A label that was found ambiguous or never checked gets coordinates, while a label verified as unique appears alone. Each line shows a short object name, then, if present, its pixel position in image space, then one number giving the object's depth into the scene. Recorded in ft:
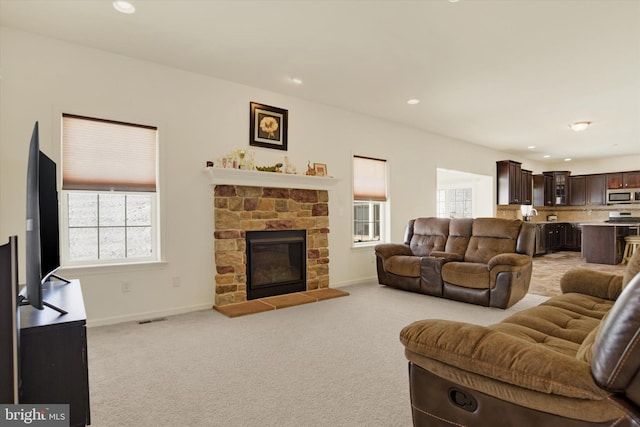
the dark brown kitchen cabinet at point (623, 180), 31.58
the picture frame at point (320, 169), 16.85
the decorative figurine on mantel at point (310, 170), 16.43
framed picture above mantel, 14.94
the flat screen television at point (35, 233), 4.99
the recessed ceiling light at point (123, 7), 8.93
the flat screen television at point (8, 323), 4.18
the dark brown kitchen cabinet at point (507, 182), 28.27
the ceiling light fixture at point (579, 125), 19.98
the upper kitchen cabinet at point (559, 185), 35.12
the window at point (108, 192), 11.28
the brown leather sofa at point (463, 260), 13.50
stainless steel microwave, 31.50
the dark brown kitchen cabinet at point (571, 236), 34.99
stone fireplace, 13.70
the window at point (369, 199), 19.11
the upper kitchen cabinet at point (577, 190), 34.45
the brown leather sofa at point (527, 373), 3.36
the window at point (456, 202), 30.01
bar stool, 25.58
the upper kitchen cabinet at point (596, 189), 33.19
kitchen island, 25.55
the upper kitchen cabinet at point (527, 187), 30.50
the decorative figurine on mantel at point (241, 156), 14.08
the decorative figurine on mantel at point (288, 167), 15.62
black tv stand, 4.52
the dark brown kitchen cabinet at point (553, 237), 32.37
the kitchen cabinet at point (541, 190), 34.19
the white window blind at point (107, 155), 11.19
